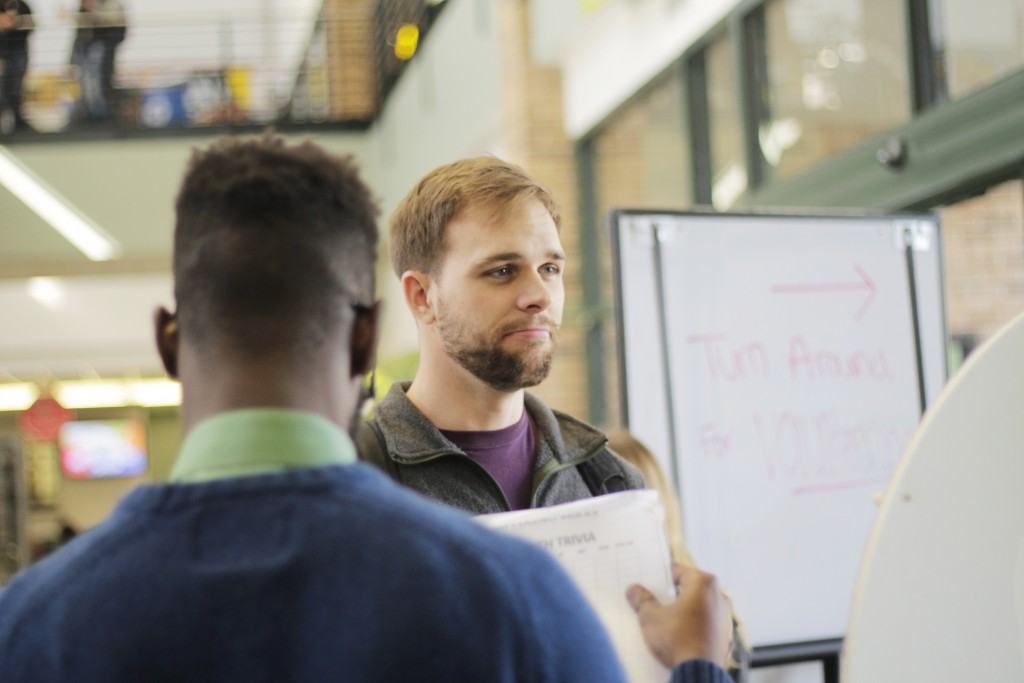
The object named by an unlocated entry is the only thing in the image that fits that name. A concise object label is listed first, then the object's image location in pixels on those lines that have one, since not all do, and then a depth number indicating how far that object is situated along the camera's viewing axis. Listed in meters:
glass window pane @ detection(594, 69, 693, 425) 6.04
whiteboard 2.48
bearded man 1.56
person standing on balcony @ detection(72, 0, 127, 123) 10.88
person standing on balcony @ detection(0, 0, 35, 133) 10.34
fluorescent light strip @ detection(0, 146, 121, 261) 10.05
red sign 14.41
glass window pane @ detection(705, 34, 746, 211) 5.30
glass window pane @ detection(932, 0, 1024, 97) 3.45
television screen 18.39
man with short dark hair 0.79
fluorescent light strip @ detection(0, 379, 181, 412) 16.67
